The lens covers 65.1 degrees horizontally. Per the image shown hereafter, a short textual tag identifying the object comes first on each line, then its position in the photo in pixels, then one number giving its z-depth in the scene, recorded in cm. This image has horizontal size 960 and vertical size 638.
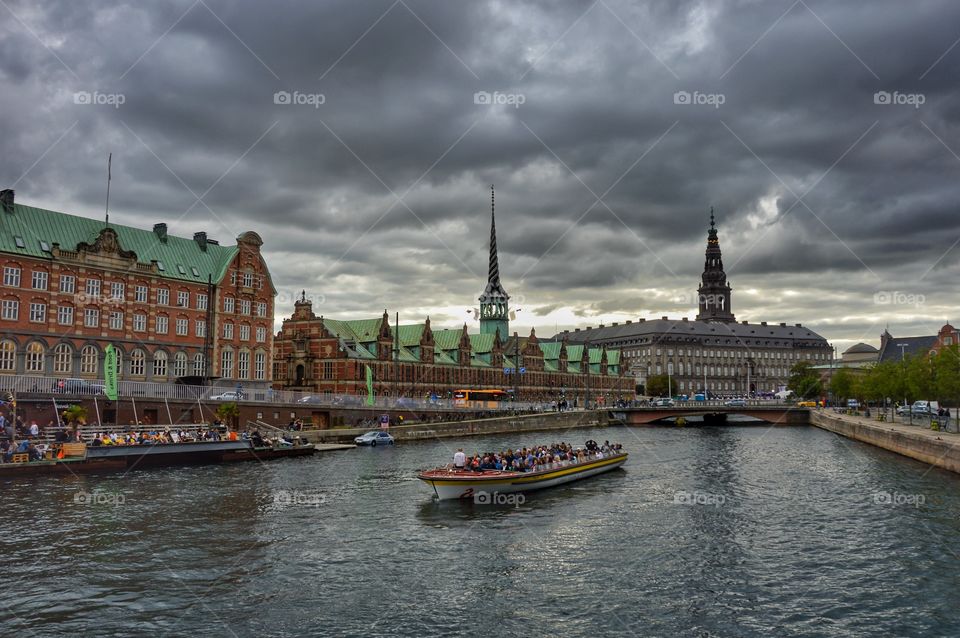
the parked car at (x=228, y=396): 8144
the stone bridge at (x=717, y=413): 14575
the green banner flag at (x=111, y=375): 6731
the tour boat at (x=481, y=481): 4638
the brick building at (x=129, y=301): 7600
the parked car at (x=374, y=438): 8544
